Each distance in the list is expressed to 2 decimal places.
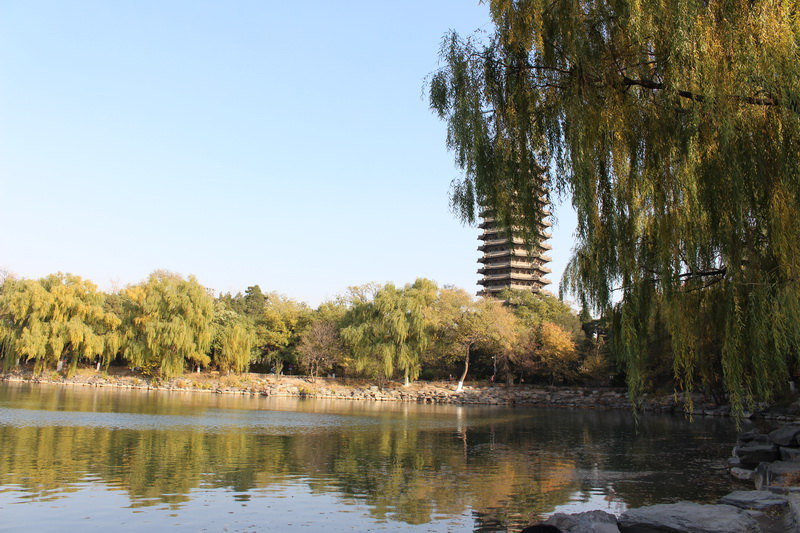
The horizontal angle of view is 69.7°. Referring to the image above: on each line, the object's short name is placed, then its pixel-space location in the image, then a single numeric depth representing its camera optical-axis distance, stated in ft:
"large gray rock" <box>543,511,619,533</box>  17.72
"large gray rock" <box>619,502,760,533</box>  17.94
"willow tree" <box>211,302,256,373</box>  125.08
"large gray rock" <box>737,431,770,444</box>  41.62
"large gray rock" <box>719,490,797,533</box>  19.10
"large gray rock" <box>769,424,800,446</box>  38.37
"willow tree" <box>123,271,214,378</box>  115.44
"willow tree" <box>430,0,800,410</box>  16.57
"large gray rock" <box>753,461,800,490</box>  28.89
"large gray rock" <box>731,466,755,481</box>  34.53
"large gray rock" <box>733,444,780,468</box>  37.76
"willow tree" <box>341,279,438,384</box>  125.59
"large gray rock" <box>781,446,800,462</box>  34.18
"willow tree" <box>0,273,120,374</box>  110.42
